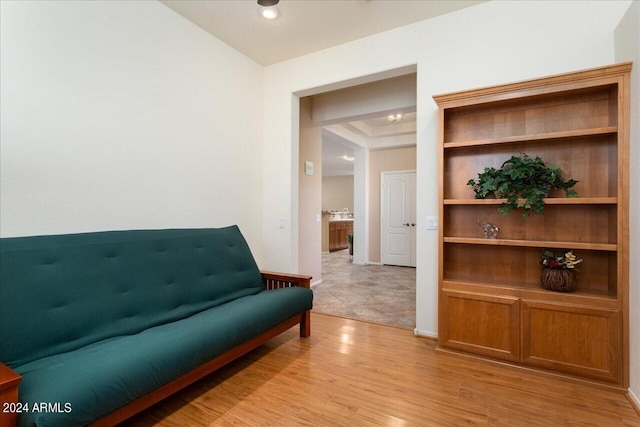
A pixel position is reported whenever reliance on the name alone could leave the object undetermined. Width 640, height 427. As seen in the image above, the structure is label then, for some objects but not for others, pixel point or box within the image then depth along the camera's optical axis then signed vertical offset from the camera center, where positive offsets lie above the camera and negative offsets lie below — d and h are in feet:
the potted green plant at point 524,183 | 7.25 +0.71
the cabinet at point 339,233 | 30.10 -2.20
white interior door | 21.21 -0.50
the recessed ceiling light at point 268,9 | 8.25 +5.84
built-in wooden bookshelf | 6.55 -0.49
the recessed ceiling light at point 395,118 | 18.37 +5.80
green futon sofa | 4.05 -2.21
